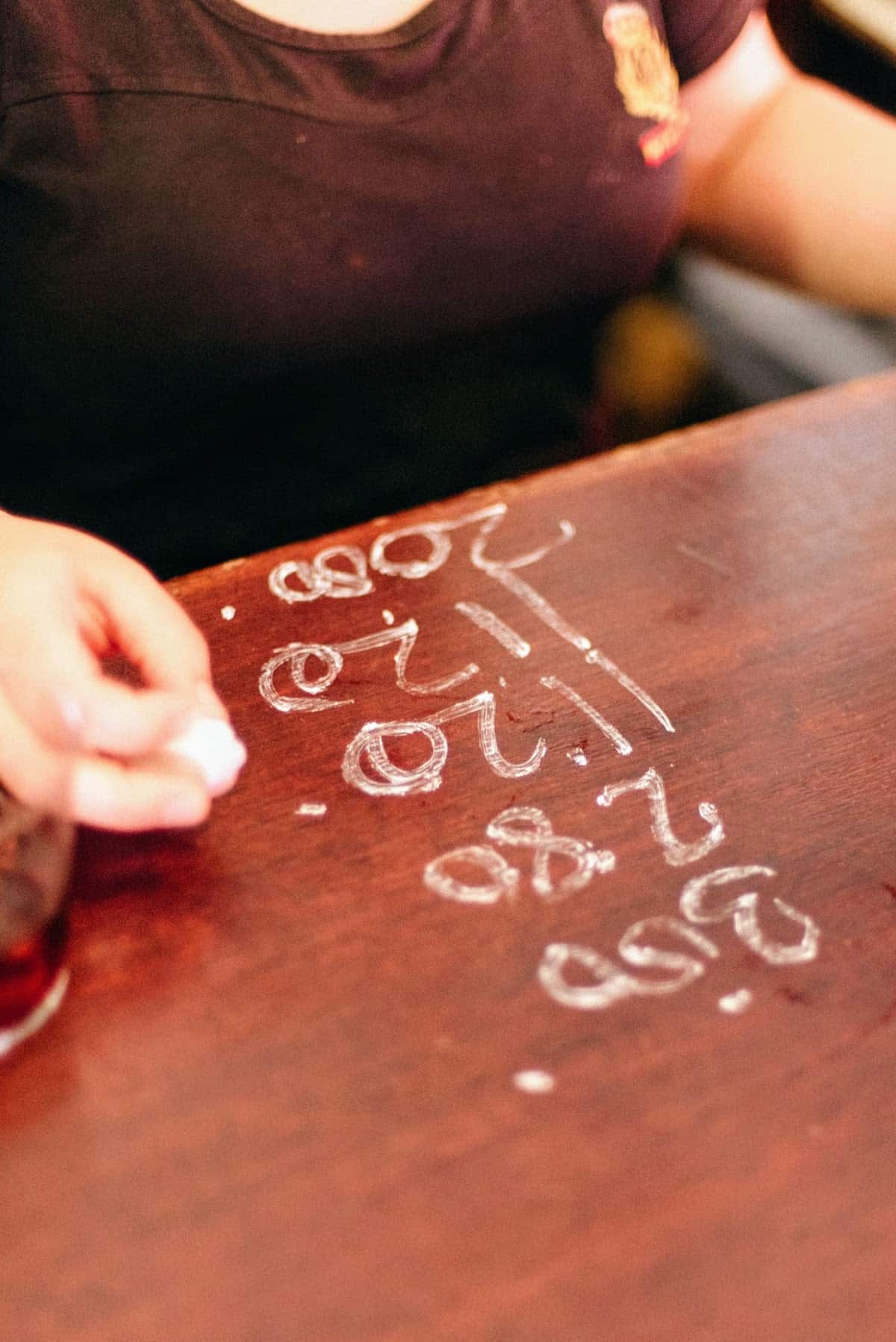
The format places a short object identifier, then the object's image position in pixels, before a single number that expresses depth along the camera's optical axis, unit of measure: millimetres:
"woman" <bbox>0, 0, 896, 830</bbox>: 667
